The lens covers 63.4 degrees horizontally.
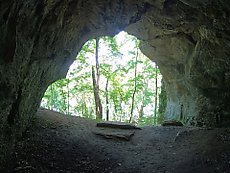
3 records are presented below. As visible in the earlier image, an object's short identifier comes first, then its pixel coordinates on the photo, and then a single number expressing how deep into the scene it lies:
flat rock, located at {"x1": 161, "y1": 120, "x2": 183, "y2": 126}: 7.33
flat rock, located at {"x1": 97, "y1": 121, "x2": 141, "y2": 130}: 6.76
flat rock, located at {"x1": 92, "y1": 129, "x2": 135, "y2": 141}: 5.74
